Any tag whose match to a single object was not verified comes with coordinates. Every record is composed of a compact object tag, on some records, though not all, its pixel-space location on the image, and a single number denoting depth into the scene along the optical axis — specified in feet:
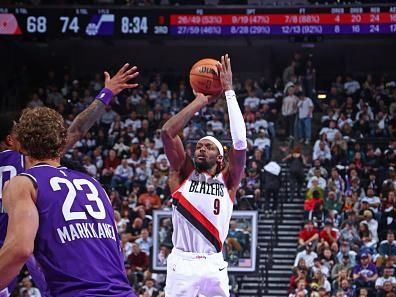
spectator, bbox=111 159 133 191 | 70.85
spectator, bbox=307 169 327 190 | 67.41
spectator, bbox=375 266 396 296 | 54.49
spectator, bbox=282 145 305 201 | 71.41
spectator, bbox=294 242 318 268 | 58.34
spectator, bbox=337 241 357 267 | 57.52
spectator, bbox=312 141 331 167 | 72.46
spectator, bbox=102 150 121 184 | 73.31
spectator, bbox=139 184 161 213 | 65.67
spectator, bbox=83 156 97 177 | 72.79
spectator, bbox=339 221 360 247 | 59.72
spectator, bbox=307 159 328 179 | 69.21
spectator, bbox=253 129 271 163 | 73.26
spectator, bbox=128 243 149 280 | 59.52
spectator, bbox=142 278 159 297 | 54.17
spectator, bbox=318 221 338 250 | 58.23
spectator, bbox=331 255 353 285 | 55.67
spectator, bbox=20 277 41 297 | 55.19
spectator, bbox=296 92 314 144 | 79.05
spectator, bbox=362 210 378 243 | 60.34
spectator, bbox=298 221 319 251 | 60.44
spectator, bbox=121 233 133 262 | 60.49
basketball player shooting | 25.17
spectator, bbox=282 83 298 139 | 80.28
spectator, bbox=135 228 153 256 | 60.54
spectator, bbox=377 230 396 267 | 58.34
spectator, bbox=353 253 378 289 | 55.26
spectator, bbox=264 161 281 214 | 69.77
